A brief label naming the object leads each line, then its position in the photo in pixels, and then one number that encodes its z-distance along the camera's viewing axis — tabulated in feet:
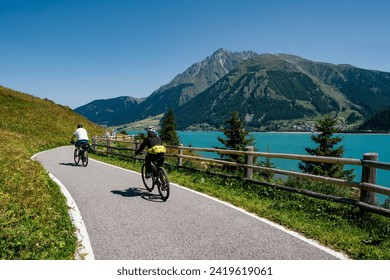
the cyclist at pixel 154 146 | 34.19
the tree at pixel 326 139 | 107.96
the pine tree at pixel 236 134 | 121.80
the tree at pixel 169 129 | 208.03
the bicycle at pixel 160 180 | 32.04
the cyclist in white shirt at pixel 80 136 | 60.34
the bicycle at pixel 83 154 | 59.61
